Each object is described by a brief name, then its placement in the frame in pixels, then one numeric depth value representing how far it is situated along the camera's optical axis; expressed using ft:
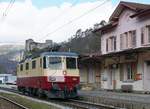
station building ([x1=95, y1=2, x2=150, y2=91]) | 87.17
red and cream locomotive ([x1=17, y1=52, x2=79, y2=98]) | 72.26
